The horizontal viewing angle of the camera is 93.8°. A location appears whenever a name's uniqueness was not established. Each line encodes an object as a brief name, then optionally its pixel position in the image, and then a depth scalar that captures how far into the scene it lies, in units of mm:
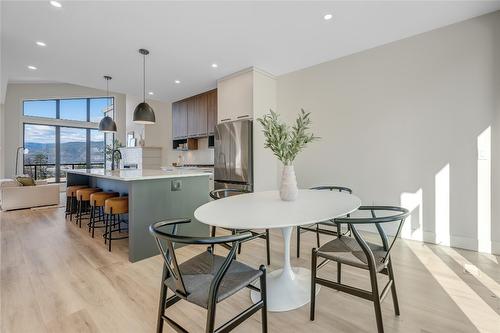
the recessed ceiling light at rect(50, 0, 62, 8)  2395
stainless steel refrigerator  4043
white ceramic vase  1912
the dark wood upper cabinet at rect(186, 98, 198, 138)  5641
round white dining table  1336
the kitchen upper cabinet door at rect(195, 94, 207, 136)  5383
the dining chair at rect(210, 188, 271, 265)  2186
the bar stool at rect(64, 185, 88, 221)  4348
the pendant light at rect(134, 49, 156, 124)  3694
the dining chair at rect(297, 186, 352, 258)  2307
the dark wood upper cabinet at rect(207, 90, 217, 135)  5121
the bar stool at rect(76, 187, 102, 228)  3795
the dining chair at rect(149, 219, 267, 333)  1074
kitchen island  2547
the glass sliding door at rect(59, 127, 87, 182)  8477
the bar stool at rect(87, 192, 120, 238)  3284
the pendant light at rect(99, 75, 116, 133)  4543
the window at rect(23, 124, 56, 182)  7828
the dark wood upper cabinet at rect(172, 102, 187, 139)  6020
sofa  4945
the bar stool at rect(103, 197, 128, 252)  2857
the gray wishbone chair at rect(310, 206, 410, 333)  1362
